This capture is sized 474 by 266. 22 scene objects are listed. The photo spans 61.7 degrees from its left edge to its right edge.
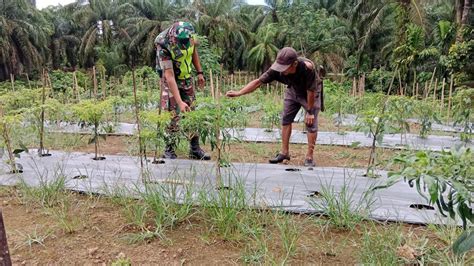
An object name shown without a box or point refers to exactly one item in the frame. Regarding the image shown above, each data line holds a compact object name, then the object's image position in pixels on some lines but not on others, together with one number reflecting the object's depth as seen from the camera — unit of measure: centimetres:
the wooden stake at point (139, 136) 256
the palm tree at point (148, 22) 2158
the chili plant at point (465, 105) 384
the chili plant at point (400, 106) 362
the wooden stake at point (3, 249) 128
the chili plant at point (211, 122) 235
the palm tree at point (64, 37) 2409
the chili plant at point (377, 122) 293
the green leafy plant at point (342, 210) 207
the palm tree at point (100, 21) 2317
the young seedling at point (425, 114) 431
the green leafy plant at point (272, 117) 523
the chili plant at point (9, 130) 263
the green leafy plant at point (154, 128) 255
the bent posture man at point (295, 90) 307
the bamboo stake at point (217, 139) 232
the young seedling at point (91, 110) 308
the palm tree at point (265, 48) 2019
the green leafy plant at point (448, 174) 107
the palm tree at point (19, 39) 1848
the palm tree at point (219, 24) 2088
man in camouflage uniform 327
